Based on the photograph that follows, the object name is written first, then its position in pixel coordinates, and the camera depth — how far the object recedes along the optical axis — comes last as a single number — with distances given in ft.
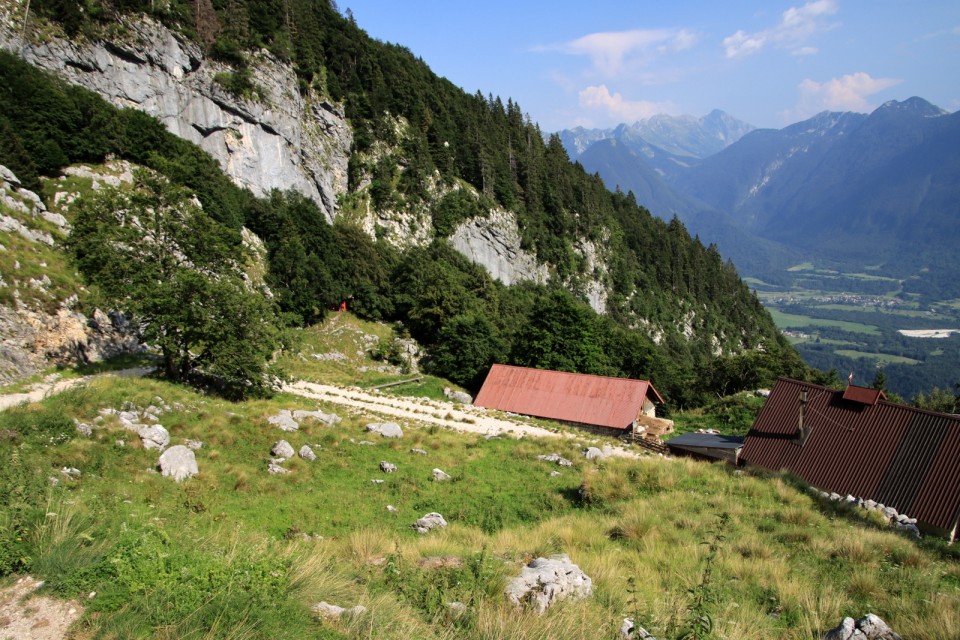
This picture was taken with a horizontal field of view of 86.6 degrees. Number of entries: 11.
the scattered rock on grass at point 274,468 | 53.11
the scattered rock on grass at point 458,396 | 132.05
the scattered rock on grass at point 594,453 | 72.54
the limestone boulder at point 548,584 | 23.03
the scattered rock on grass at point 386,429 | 72.84
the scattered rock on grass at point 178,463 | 45.44
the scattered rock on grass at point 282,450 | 57.26
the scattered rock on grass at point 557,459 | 67.41
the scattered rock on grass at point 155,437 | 48.67
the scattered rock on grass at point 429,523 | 42.04
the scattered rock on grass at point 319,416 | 70.95
